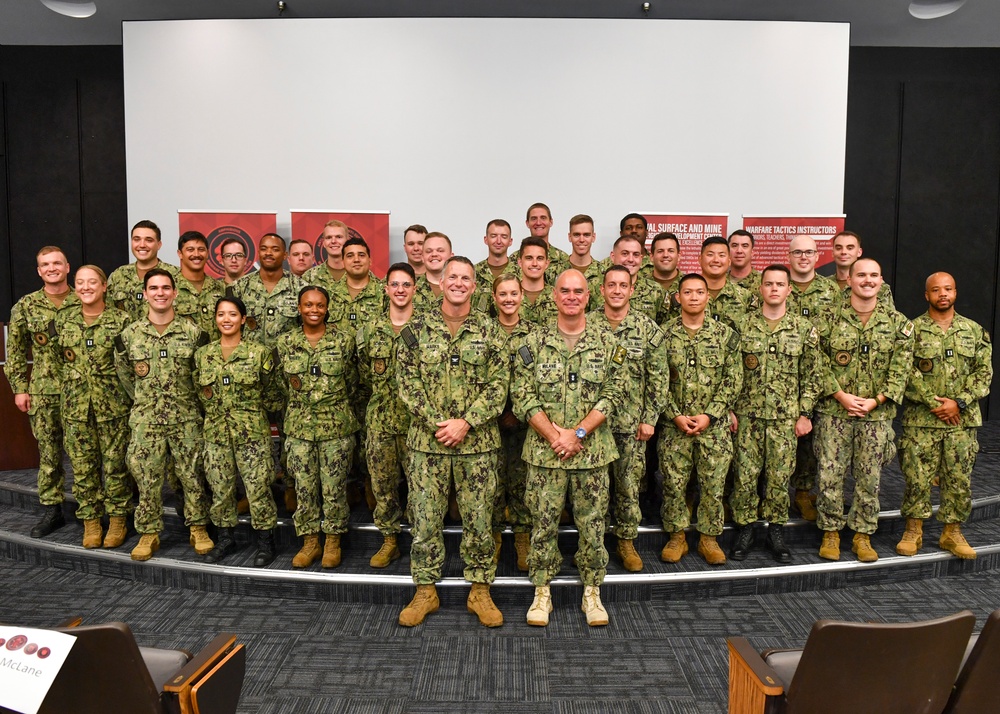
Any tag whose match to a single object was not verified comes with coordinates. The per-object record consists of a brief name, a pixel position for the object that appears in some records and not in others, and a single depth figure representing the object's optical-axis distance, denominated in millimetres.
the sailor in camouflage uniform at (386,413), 3783
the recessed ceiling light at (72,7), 6172
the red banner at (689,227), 6078
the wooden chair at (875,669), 1702
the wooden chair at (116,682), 1644
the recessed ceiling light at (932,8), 6105
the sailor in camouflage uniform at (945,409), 3938
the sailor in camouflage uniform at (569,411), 3275
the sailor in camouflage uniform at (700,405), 3795
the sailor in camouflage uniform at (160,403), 3855
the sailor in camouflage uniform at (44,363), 4191
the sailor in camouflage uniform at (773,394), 3873
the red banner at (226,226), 6039
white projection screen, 6004
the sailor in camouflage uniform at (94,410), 4098
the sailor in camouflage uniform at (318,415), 3721
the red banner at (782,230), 6098
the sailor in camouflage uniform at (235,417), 3768
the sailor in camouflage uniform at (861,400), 3893
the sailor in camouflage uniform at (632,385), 3616
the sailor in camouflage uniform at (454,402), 3332
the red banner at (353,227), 6031
